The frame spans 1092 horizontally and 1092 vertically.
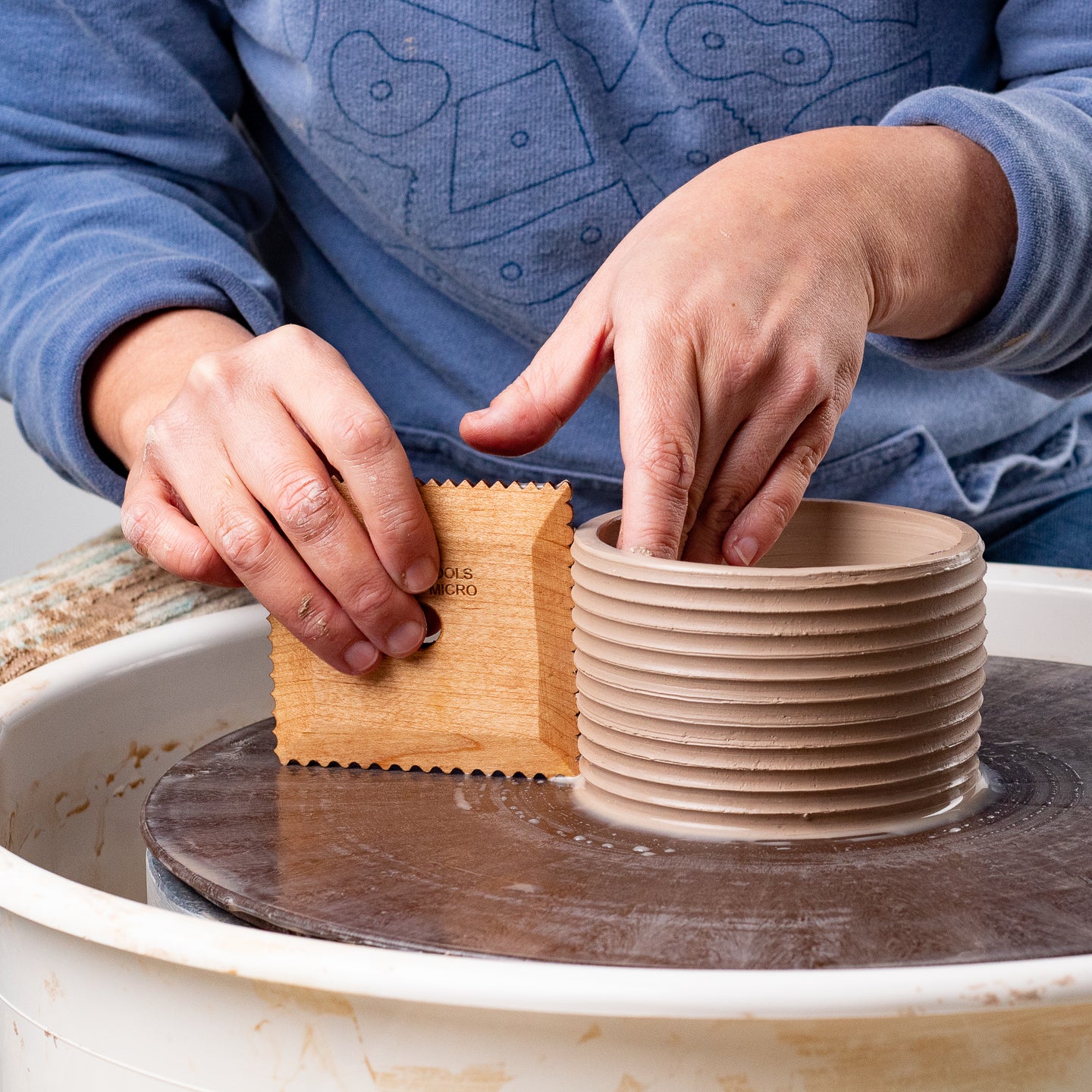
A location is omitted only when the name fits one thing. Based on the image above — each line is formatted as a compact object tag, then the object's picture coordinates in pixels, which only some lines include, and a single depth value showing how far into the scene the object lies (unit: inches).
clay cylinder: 36.4
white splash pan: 33.4
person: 38.2
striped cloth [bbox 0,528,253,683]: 43.7
